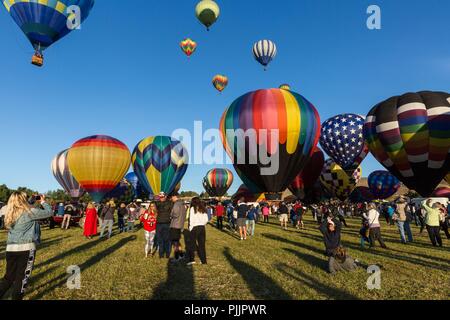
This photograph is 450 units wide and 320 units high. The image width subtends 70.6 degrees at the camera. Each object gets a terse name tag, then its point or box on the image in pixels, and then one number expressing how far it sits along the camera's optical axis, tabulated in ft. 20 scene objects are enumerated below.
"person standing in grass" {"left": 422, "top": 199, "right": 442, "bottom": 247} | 38.34
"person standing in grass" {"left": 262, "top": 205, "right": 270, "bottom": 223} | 83.92
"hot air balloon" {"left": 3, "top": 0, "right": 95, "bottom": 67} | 68.54
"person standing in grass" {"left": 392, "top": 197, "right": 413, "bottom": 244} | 42.50
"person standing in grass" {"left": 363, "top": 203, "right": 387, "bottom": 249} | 38.03
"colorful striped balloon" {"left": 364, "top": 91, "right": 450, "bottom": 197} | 66.18
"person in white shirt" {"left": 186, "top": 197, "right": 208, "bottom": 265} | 28.57
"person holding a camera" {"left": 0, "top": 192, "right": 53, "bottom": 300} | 15.92
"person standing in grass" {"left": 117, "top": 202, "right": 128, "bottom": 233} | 58.66
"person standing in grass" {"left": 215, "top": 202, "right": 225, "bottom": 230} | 63.77
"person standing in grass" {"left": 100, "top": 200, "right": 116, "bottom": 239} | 49.52
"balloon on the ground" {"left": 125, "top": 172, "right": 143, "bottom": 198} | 186.06
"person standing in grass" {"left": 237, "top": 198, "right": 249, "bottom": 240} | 47.47
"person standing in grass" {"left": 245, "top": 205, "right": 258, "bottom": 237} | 52.85
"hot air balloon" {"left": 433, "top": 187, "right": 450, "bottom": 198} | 116.24
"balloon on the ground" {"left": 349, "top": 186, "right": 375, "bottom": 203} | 164.52
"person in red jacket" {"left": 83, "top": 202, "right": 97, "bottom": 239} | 47.62
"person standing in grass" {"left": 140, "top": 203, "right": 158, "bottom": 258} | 32.50
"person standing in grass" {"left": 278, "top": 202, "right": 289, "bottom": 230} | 66.69
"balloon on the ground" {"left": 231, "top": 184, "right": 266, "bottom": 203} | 163.84
